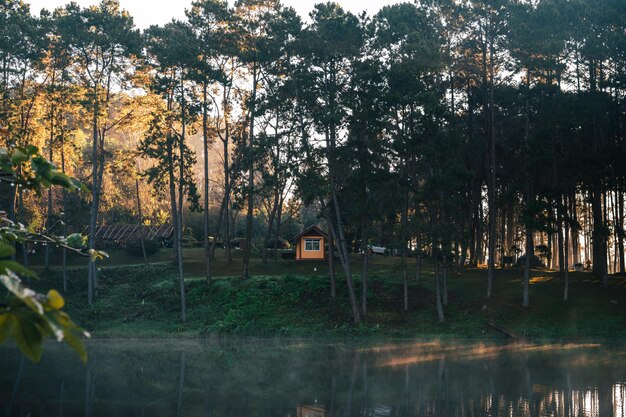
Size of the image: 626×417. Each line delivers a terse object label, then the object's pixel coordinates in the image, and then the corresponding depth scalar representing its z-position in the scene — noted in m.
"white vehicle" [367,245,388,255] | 77.47
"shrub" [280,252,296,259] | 65.38
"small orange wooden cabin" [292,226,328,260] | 63.69
